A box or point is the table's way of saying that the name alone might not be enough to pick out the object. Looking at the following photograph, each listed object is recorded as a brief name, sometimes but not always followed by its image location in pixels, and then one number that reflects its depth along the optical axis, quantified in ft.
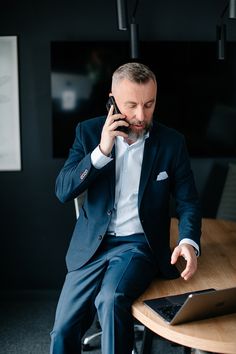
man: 6.33
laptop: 5.08
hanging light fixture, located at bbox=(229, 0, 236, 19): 7.29
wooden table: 5.00
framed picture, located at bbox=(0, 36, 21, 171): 12.16
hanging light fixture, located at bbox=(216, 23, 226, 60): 9.58
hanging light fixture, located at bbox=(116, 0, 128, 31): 7.80
